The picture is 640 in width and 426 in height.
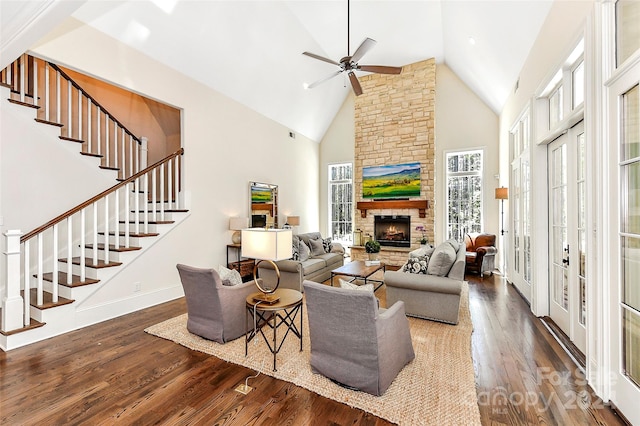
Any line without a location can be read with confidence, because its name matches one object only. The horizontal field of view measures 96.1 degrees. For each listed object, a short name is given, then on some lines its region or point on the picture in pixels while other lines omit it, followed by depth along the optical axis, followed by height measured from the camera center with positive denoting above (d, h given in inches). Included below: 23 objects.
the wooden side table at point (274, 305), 99.3 -31.1
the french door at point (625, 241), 70.4 -6.7
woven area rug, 76.6 -51.6
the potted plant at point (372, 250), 198.2 -23.4
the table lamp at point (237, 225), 215.7 -6.4
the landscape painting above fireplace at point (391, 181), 277.9 +34.9
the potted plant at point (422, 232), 270.0 -15.4
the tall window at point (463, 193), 277.7 +22.6
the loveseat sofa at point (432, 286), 134.7 -33.6
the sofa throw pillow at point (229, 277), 123.1 -26.3
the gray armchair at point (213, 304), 112.7 -35.8
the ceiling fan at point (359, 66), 140.9 +83.1
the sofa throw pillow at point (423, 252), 153.4 -19.7
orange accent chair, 229.5 -33.1
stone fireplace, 272.4 +78.2
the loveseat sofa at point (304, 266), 183.5 -33.8
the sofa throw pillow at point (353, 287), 93.3 -23.1
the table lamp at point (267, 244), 96.7 -9.6
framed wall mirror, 243.0 +10.4
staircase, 118.0 -5.6
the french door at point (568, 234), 108.9 -7.9
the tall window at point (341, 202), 346.0 +16.9
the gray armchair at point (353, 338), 80.8 -36.3
